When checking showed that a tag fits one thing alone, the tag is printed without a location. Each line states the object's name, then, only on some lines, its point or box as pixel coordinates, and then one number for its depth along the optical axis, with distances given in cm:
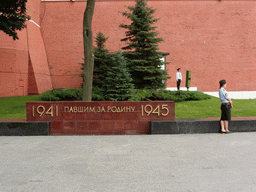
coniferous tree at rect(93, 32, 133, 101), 1266
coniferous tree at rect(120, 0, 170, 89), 1636
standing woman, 776
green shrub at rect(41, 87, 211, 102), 1341
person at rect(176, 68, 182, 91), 1732
